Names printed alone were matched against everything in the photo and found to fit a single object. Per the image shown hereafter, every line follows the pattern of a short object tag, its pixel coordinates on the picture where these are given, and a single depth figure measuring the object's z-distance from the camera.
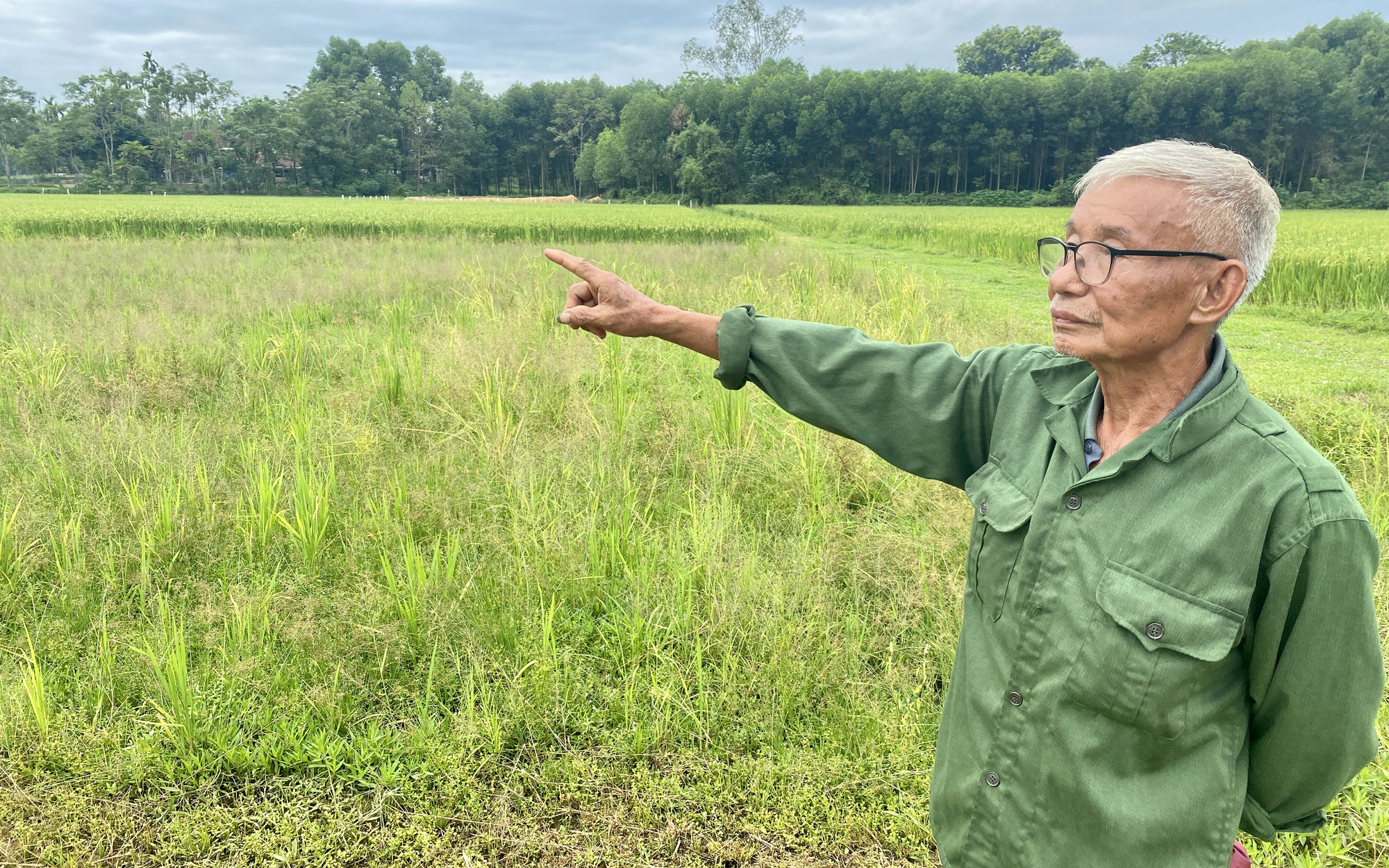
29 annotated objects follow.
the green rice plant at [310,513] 3.08
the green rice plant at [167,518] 3.13
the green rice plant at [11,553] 2.90
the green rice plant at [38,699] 2.20
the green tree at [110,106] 72.88
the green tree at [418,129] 75.19
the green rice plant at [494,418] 4.06
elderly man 0.99
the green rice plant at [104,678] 2.36
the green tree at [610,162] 64.56
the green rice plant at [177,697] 2.20
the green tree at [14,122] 74.00
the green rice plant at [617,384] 4.53
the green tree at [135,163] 63.19
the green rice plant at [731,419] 4.29
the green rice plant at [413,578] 2.67
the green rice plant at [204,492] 3.31
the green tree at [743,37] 64.44
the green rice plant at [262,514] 3.18
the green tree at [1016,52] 97.19
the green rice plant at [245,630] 2.53
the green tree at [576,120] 78.31
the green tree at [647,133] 63.28
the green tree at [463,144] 74.81
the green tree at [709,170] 54.16
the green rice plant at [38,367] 4.81
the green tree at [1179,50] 85.88
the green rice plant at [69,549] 2.90
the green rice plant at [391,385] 4.95
